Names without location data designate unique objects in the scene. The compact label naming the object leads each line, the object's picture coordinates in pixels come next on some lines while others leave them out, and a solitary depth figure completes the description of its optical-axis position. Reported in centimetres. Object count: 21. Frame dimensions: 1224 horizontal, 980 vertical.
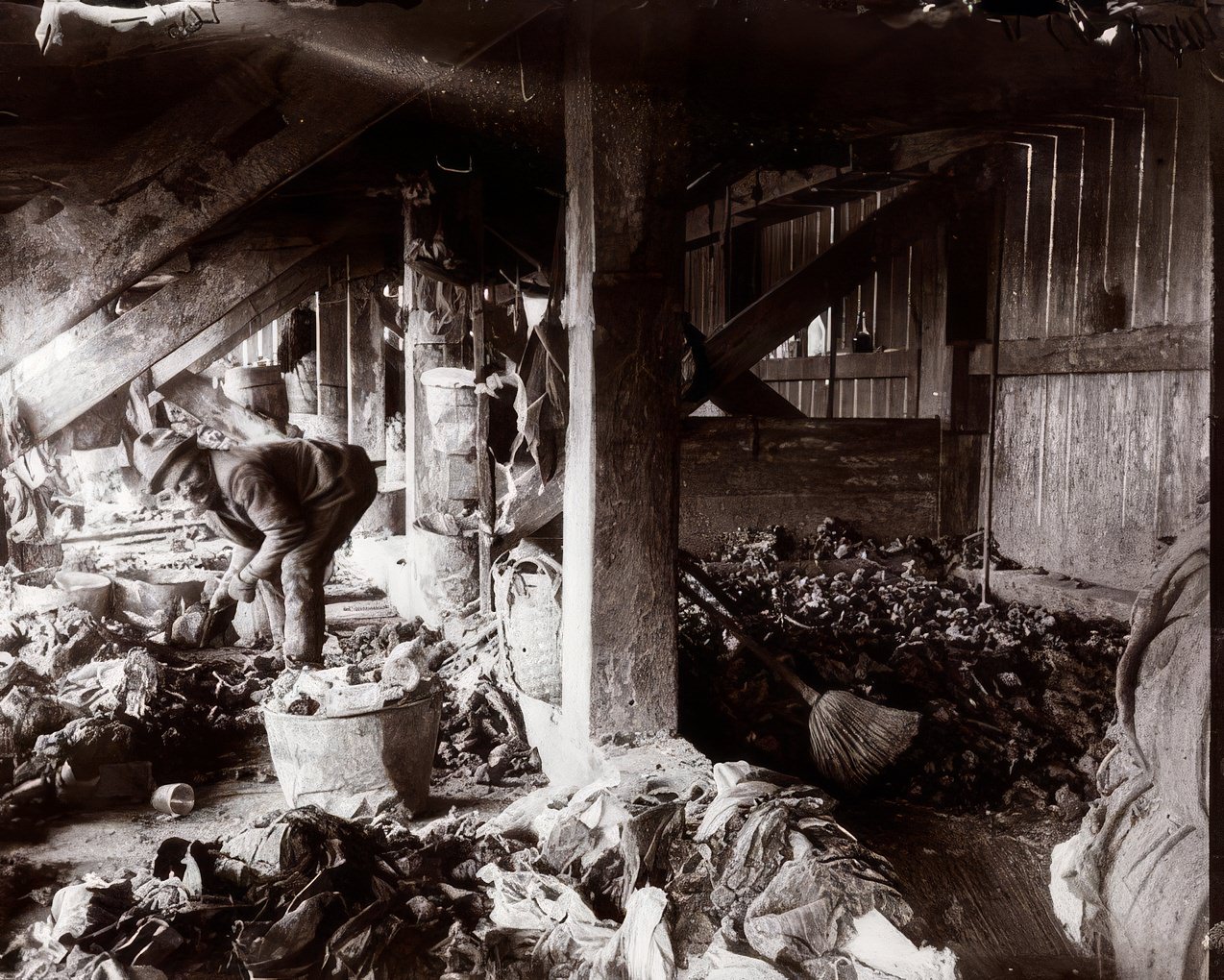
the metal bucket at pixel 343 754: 439
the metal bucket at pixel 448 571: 737
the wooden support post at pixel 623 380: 365
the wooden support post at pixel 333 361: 905
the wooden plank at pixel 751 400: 696
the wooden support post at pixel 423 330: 609
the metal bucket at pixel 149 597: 721
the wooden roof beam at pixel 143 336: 519
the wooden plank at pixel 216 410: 786
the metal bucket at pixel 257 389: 861
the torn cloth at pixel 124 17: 257
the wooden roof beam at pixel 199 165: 343
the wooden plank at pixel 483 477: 648
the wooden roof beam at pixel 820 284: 573
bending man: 592
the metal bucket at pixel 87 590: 691
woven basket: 492
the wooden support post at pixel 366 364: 916
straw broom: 403
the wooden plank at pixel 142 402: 686
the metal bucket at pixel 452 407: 670
